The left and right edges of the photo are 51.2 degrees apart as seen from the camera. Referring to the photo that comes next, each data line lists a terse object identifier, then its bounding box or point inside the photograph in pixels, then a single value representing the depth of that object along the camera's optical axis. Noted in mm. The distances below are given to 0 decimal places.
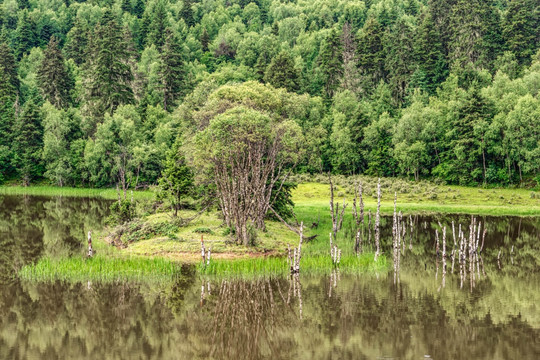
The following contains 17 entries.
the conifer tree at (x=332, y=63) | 143000
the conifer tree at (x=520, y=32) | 125325
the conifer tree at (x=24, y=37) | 179938
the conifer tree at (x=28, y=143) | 112562
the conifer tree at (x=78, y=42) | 171250
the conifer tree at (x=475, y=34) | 130875
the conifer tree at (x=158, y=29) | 180512
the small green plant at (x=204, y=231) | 51031
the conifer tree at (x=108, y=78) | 127000
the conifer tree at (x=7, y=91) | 120500
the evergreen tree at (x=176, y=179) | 59906
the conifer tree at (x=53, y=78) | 135750
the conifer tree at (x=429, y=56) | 129750
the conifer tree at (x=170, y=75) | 138750
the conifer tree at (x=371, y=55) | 142750
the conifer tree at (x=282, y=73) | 128750
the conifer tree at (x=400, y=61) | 134375
